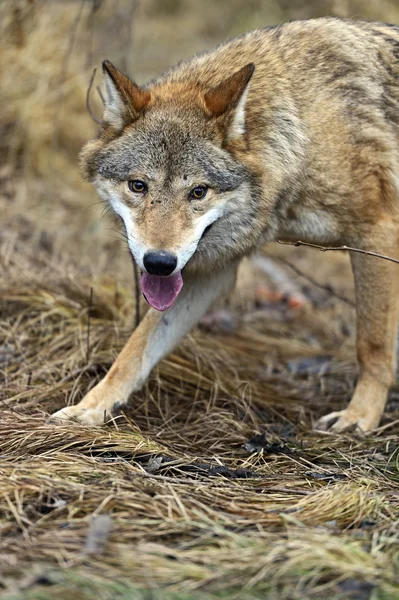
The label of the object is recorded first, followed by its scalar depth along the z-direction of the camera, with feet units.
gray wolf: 27.20
